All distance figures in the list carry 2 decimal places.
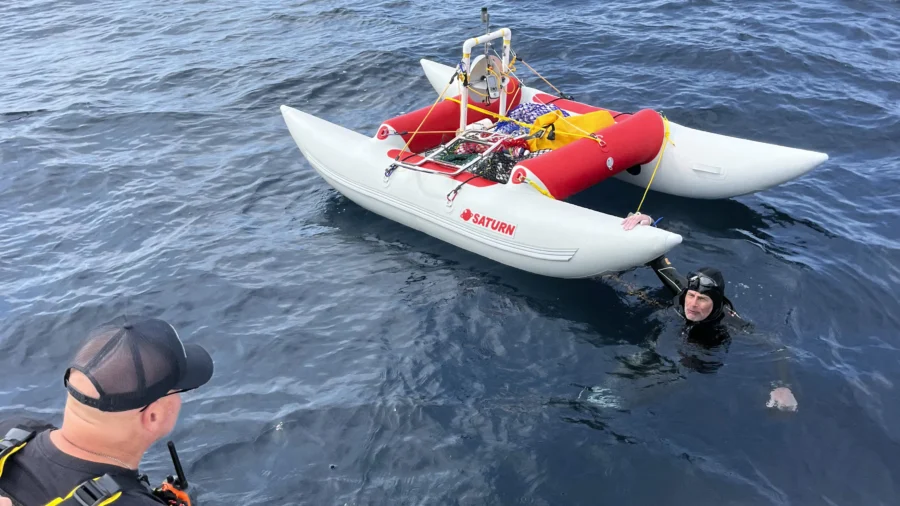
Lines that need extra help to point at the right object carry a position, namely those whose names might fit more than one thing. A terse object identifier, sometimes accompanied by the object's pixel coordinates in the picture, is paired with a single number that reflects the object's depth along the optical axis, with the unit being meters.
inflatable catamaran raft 6.73
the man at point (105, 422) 2.29
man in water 5.24
